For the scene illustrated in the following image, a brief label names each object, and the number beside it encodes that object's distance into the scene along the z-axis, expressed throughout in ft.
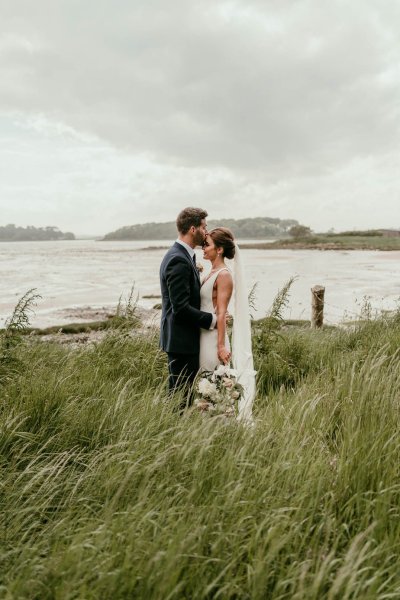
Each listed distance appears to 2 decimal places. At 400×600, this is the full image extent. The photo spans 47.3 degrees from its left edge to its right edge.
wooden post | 41.34
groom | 15.03
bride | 15.92
